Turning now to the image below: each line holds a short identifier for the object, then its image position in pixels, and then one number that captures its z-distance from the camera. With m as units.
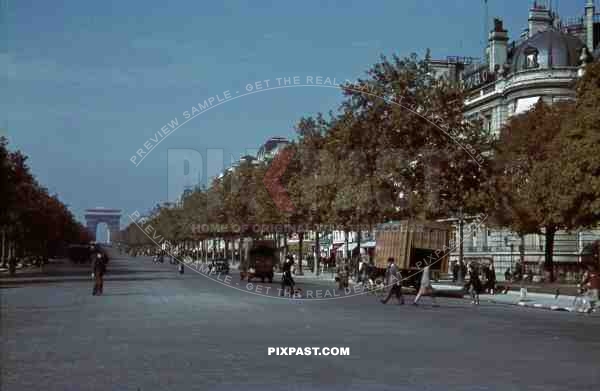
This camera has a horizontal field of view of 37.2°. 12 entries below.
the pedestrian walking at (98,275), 38.19
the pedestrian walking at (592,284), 32.88
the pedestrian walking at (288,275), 38.53
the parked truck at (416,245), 45.91
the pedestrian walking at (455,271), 58.77
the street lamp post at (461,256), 50.47
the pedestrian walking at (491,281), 46.81
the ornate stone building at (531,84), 67.06
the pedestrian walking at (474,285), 36.72
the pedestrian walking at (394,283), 34.12
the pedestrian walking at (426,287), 33.47
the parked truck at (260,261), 56.09
